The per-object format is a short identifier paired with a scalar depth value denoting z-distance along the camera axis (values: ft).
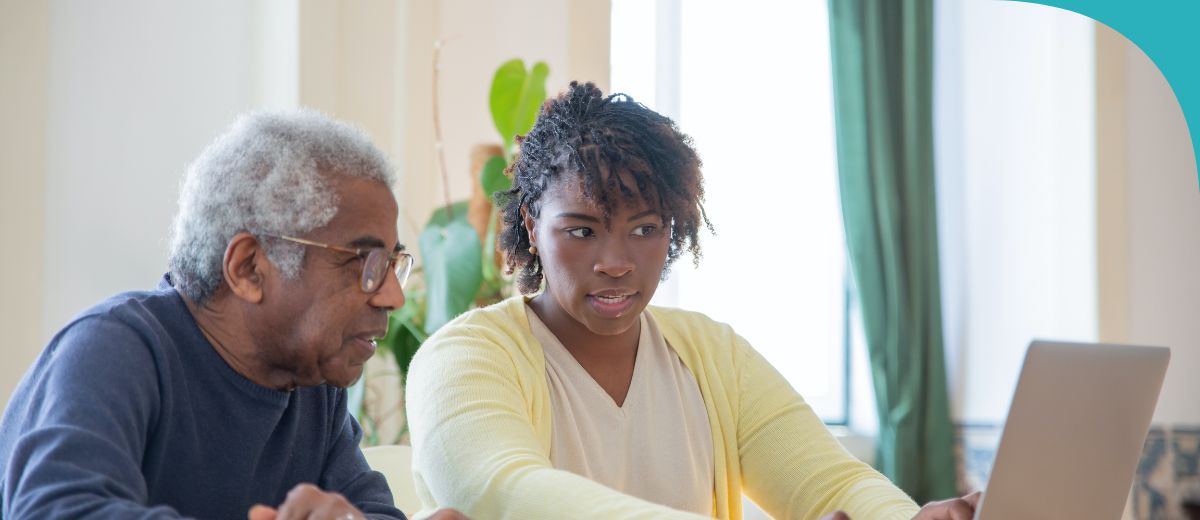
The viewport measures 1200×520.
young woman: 5.21
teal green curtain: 13.64
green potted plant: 9.81
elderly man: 4.03
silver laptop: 4.15
